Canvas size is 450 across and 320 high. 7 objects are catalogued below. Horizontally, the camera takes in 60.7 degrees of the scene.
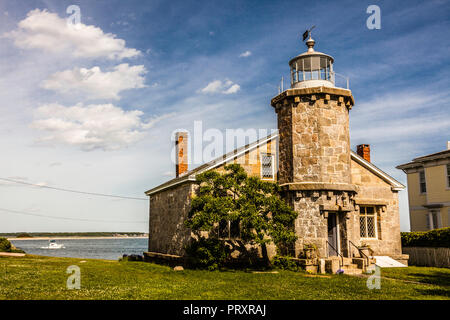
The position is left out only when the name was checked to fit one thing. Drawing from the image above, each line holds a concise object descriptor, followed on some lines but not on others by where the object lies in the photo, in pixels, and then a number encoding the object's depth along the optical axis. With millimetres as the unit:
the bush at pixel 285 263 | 17047
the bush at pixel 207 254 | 16875
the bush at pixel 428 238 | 21083
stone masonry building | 17922
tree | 16078
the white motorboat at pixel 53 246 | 95669
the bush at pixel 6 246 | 27080
